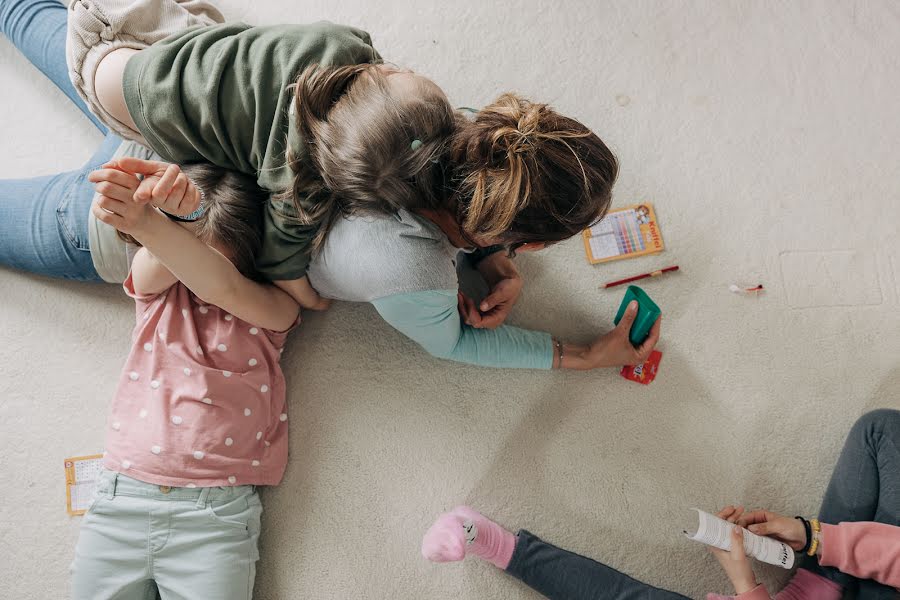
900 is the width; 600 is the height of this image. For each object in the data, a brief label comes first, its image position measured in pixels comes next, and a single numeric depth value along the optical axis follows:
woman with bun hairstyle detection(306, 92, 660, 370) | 0.89
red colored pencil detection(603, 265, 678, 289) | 1.53
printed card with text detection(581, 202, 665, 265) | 1.54
